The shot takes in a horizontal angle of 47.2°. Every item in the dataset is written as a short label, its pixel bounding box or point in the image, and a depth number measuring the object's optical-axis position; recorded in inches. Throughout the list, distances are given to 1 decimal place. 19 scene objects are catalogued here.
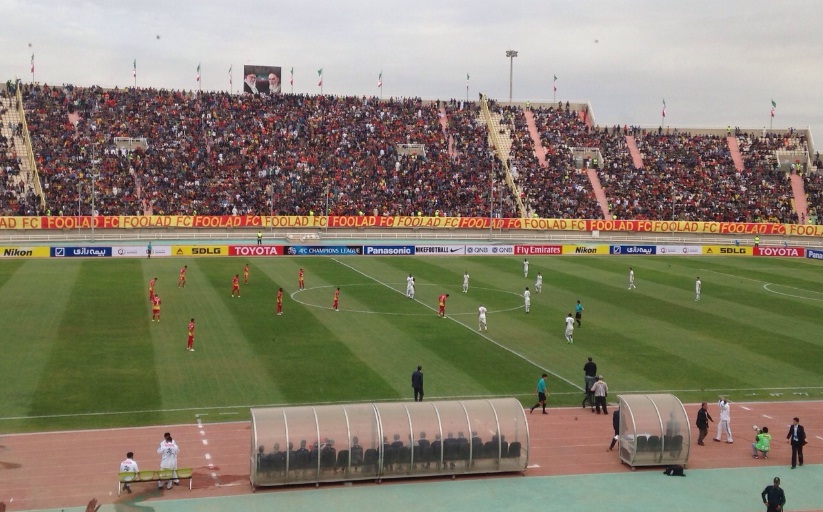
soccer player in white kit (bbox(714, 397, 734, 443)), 1048.8
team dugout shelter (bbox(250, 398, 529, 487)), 864.9
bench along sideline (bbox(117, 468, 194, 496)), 846.5
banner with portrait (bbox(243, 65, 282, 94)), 4220.0
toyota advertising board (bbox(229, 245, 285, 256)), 2817.4
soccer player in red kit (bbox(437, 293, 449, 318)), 1756.9
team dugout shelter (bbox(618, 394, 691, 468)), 943.0
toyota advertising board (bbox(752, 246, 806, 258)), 3196.4
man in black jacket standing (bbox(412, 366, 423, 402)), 1131.3
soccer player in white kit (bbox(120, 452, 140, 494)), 848.3
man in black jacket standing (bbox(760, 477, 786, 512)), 776.3
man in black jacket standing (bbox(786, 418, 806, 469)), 962.1
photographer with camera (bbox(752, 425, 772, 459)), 989.7
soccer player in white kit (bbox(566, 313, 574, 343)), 1536.7
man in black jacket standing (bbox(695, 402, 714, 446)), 1039.0
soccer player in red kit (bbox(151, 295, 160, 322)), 1652.3
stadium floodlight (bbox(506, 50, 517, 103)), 4516.5
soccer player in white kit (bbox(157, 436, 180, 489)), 871.7
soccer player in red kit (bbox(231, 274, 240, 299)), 1967.3
